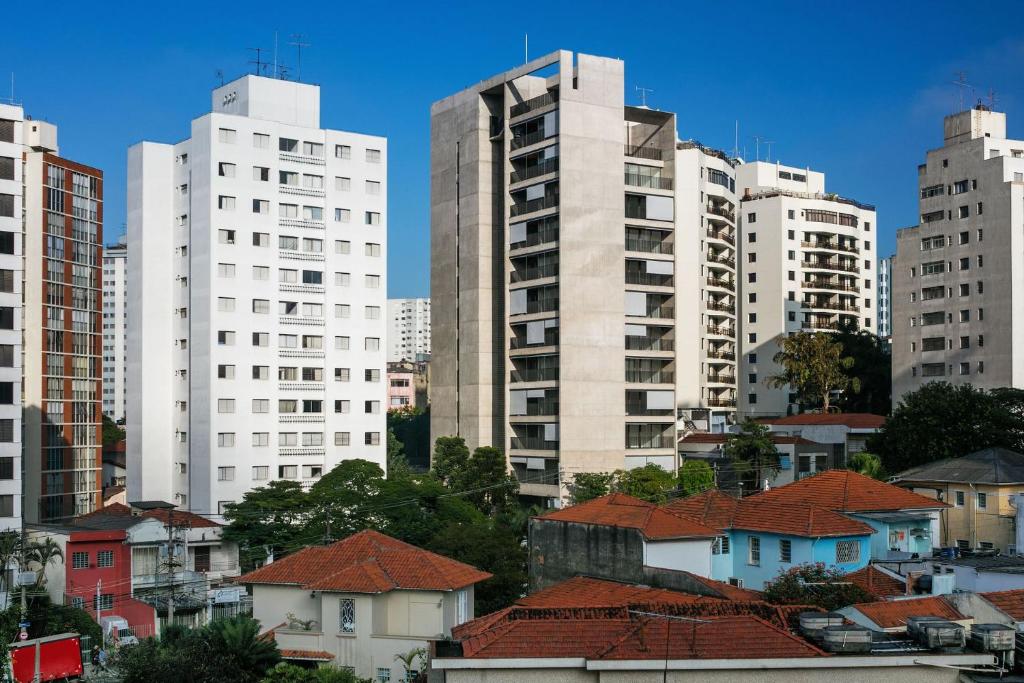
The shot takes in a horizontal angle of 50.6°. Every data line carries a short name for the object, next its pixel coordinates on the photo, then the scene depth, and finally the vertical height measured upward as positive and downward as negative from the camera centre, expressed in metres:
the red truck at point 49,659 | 40.03 -10.44
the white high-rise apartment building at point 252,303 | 81.25 +6.38
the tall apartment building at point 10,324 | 62.44 +3.67
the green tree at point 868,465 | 70.00 -5.63
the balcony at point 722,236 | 110.32 +14.92
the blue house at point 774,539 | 43.84 -6.56
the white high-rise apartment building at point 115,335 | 194.38 +9.30
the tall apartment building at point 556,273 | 80.81 +8.62
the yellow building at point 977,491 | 59.06 -6.33
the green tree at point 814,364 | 100.19 +1.53
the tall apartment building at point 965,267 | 93.88 +10.15
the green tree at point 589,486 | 72.03 -7.06
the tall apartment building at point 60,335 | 103.25 +5.12
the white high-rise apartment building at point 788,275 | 125.19 +12.38
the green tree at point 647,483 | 71.94 -6.95
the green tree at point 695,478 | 74.69 -6.79
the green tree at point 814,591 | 32.34 -6.52
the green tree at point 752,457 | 75.88 -5.42
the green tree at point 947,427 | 71.69 -3.25
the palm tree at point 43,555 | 58.47 -9.16
